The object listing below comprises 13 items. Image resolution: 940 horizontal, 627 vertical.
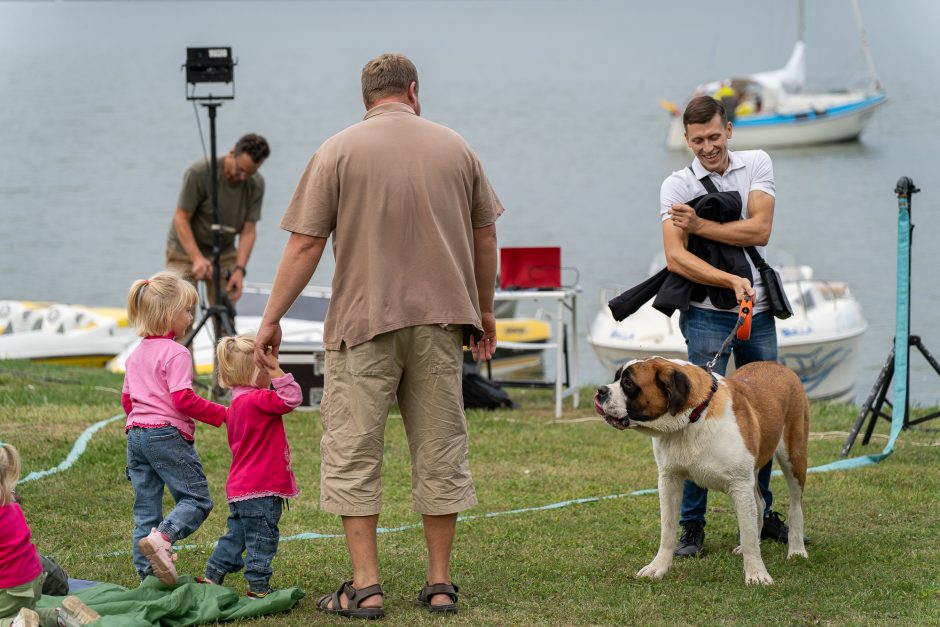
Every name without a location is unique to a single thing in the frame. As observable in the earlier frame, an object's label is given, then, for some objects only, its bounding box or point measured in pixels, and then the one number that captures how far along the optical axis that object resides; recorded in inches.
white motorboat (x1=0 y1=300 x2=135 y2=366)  1263.5
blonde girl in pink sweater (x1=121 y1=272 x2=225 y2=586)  384.5
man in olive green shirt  777.6
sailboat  3828.7
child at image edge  339.9
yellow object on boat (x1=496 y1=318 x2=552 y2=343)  1312.7
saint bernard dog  392.8
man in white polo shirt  433.7
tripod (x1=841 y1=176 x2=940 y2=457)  599.2
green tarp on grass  355.3
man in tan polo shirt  360.2
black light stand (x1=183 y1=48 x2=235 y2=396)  774.2
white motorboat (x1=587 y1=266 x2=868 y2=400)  1091.9
